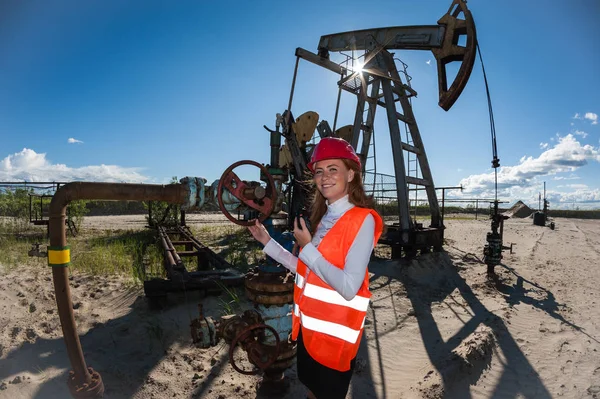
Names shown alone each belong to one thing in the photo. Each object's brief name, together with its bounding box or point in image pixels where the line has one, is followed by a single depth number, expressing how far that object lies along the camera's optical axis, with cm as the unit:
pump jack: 732
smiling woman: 134
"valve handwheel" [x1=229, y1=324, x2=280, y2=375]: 199
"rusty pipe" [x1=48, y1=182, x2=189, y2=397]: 180
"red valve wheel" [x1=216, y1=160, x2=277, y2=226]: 177
